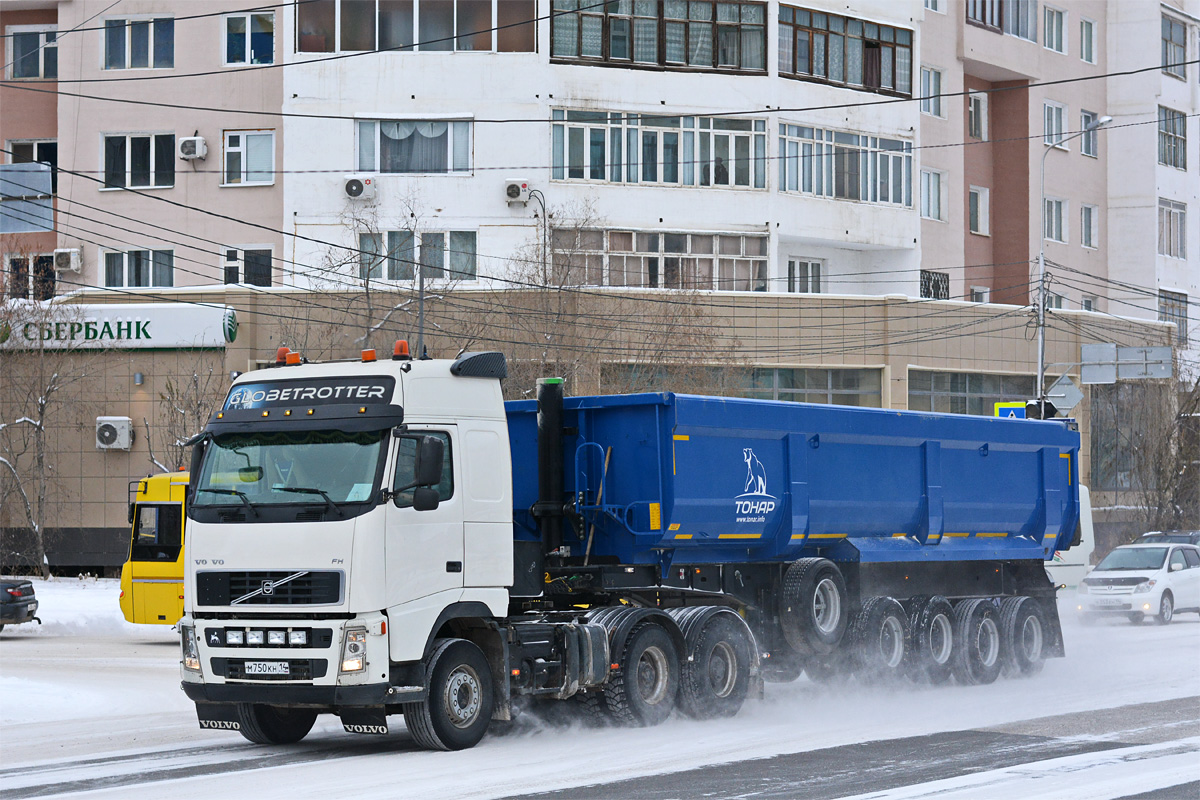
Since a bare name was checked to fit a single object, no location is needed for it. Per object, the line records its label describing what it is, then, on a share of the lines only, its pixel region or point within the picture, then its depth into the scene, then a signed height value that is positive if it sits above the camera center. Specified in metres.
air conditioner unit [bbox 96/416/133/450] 38.12 -0.55
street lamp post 39.72 +2.81
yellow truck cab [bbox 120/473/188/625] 24.37 -2.36
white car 29.08 -3.32
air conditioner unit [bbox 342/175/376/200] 38.88 +5.63
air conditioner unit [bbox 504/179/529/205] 38.81 +5.52
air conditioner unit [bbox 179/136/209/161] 40.28 +6.86
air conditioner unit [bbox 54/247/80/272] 40.28 +3.95
